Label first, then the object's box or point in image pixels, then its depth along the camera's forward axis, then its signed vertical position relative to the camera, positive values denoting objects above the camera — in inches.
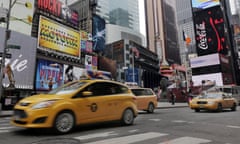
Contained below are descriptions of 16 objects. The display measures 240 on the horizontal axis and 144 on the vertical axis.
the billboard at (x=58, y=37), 1334.3 +395.4
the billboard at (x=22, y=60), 935.7 +163.8
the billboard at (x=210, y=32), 2790.4 +810.8
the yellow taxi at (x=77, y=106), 237.1 -13.1
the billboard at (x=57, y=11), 1675.7 +704.2
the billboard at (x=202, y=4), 2881.4 +1214.2
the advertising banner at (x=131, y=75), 2937.3 +268.8
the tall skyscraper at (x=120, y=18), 4443.2 +1820.5
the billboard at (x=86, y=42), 2303.2 +570.4
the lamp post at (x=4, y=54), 565.3 +112.1
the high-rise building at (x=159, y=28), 5807.1 +1800.2
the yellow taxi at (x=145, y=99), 589.6 -13.1
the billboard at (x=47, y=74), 1258.6 +136.5
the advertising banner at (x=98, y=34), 2658.2 +769.2
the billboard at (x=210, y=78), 2513.5 +179.9
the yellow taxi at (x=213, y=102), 594.0 -25.7
